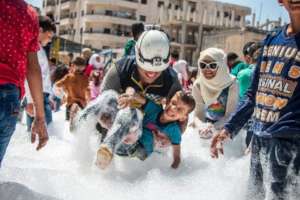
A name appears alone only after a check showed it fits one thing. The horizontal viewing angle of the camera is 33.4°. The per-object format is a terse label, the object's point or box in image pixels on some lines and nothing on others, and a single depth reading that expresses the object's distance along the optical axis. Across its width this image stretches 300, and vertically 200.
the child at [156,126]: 4.17
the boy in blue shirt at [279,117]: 2.76
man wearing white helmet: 4.20
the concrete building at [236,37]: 28.33
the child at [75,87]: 8.31
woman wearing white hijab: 5.55
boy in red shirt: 2.61
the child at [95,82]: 9.11
